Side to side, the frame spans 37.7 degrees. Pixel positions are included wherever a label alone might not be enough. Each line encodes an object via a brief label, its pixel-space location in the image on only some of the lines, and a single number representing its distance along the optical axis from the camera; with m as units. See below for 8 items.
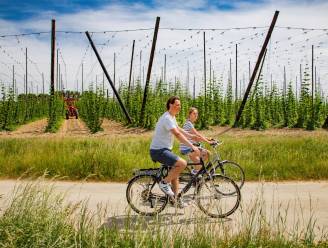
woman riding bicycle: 9.03
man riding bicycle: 7.62
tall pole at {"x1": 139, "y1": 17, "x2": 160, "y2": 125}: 19.52
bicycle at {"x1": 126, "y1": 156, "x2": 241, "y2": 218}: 7.80
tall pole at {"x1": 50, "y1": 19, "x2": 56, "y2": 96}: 20.64
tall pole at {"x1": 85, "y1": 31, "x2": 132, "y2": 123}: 19.45
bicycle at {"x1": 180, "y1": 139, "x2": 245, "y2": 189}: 9.05
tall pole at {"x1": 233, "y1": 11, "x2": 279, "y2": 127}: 18.66
